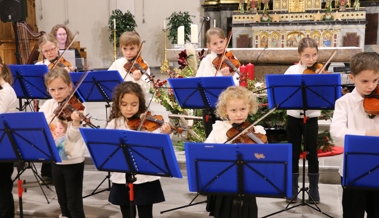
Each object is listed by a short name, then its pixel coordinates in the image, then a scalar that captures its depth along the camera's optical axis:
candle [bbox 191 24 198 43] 6.46
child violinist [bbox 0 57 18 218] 3.68
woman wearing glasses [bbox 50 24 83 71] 5.43
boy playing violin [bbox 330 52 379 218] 2.83
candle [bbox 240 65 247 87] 4.59
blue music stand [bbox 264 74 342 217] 3.64
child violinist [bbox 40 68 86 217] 3.43
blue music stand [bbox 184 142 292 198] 2.50
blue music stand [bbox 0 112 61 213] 2.98
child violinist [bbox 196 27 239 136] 4.36
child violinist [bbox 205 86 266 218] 3.01
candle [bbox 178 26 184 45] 6.96
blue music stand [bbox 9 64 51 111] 4.72
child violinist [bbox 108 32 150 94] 4.44
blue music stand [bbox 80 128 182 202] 2.69
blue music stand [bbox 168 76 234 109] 3.94
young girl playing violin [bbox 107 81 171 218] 3.22
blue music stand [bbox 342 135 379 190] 2.49
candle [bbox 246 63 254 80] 5.15
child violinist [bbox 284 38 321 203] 4.24
